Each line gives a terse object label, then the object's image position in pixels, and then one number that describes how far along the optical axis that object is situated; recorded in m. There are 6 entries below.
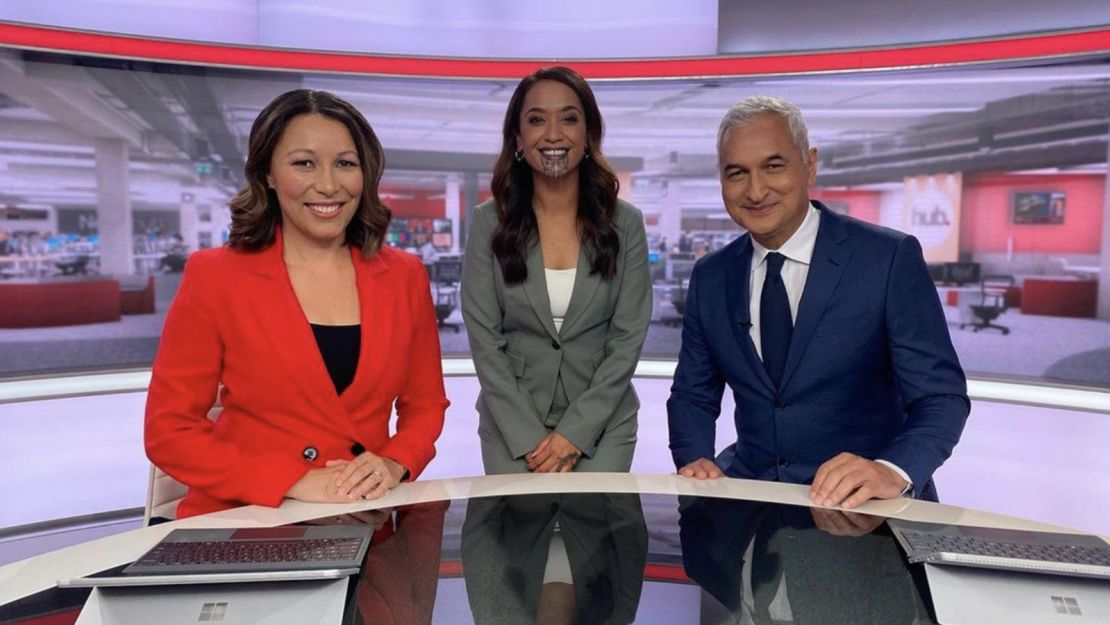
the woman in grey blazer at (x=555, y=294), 2.21
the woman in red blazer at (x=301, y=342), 1.56
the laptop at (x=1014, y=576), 0.99
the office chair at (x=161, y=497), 1.78
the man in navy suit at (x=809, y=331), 1.74
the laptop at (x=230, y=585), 0.97
